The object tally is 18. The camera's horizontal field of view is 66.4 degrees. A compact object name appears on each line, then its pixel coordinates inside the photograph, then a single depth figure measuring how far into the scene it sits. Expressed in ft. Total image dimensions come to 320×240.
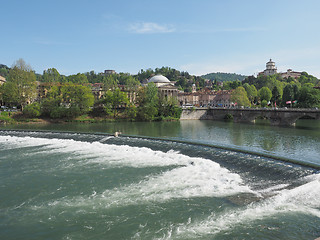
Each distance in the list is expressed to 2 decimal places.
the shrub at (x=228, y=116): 273.23
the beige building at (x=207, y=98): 421.18
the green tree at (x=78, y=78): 311.00
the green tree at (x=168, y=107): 248.73
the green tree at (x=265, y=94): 346.74
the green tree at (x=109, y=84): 276.27
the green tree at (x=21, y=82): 220.84
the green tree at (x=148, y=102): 231.50
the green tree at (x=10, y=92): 217.56
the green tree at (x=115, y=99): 239.91
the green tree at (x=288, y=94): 294.25
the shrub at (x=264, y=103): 319.62
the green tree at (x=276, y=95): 334.13
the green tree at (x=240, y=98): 301.82
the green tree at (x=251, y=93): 356.75
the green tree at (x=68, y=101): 217.56
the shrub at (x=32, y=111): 209.13
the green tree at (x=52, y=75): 261.73
